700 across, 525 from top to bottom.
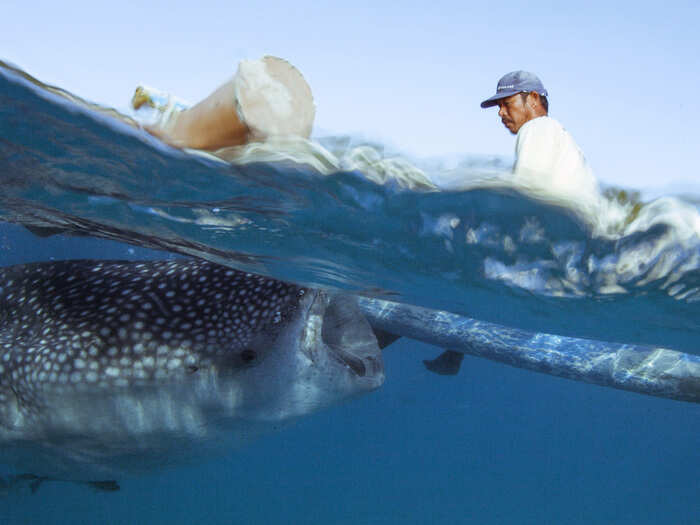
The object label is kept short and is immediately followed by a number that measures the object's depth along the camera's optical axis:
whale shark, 3.42
